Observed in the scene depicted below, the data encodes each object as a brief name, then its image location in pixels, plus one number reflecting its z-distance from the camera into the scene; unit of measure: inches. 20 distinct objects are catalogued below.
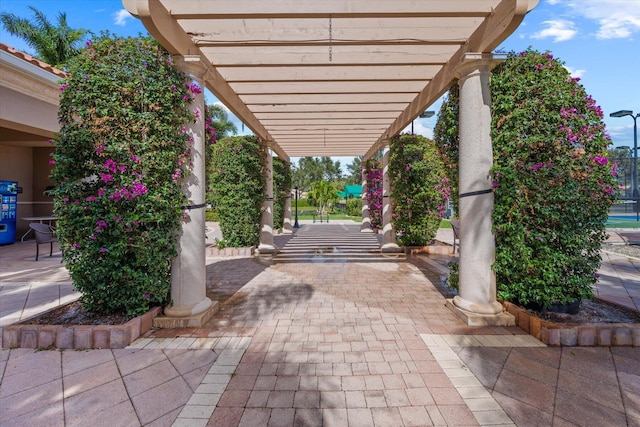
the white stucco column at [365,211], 524.7
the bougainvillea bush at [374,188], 505.7
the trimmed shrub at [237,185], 307.4
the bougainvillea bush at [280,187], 446.3
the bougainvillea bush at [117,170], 121.9
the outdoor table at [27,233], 397.5
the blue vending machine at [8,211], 370.9
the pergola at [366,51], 126.7
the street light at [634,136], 621.6
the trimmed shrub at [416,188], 307.3
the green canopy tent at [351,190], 1227.2
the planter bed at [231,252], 311.0
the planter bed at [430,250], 315.3
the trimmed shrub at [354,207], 1026.0
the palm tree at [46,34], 693.3
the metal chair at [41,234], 278.1
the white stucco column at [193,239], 138.0
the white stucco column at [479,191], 136.6
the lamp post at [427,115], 401.2
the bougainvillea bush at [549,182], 125.6
